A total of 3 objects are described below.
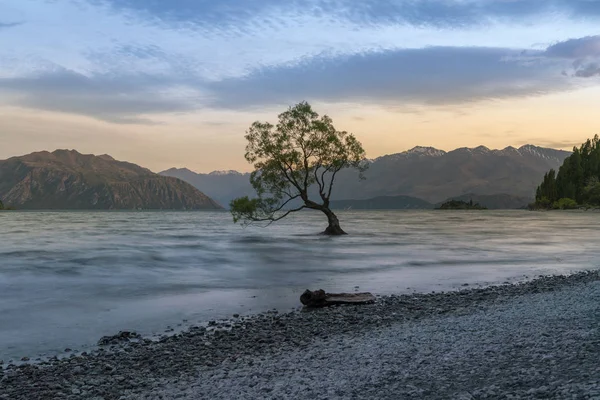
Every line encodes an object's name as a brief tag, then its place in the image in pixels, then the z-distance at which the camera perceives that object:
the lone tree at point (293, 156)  65.62
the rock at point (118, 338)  16.28
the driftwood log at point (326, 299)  20.81
